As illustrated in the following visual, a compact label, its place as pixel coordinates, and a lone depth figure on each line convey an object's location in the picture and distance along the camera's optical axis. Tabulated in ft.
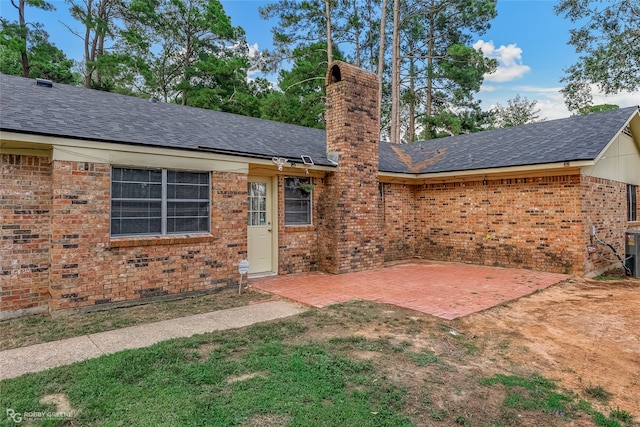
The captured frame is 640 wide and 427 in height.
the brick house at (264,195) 18.08
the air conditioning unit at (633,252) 29.84
